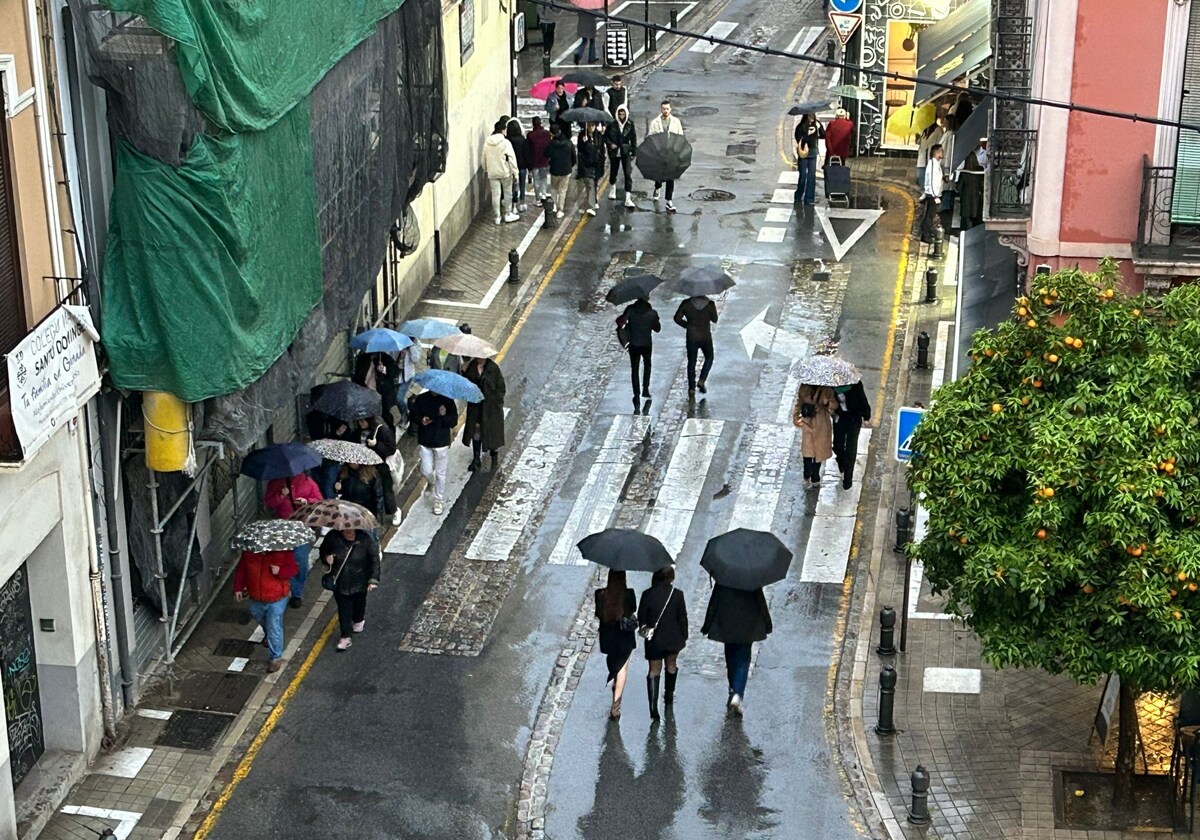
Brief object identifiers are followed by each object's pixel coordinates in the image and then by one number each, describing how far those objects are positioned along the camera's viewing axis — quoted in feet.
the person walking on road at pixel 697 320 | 85.30
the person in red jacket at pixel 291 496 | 68.39
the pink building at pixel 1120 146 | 66.13
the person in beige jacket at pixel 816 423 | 76.89
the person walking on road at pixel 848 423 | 77.15
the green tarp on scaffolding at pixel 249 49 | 55.26
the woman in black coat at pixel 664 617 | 59.88
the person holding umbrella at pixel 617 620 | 60.18
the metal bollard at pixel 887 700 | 60.03
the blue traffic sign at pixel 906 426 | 63.67
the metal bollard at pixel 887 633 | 64.75
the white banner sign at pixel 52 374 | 51.06
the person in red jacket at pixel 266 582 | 62.54
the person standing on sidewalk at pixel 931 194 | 107.04
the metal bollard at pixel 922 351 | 89.75
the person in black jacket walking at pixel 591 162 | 113.50
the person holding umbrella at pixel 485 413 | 78.59
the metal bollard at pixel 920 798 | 55.77
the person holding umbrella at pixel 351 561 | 64.39
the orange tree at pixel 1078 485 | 50.26
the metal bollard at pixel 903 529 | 71.77
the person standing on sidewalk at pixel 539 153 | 112.30
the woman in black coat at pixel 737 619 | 60.34
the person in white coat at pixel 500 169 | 110.01
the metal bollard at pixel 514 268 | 102.22
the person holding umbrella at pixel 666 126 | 114.83
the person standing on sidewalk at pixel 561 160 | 113.39
